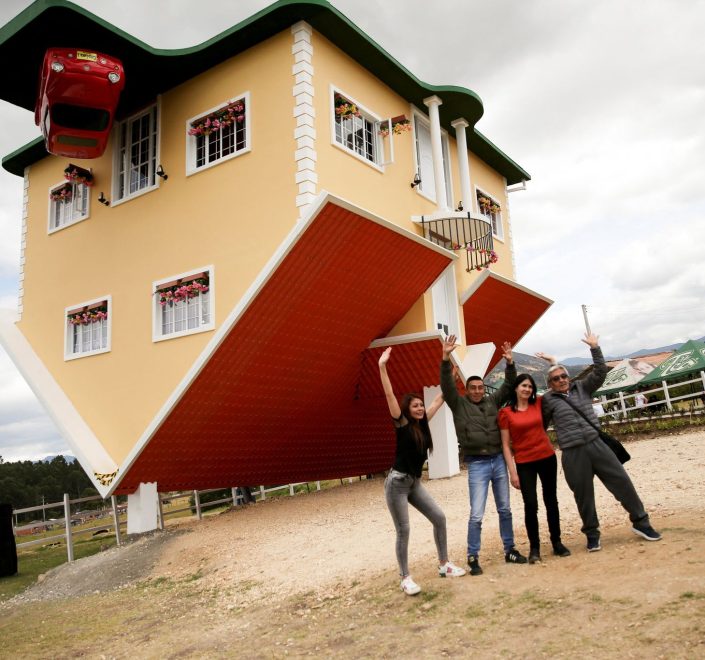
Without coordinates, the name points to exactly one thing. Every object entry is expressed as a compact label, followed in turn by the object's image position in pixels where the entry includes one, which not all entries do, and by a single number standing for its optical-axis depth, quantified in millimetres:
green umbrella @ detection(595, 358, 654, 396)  29219
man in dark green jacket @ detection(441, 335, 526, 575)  6242
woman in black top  5961
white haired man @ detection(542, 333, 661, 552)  6238
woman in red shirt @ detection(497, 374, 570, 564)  6250
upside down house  11695
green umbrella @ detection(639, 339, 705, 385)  24234
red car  11555
